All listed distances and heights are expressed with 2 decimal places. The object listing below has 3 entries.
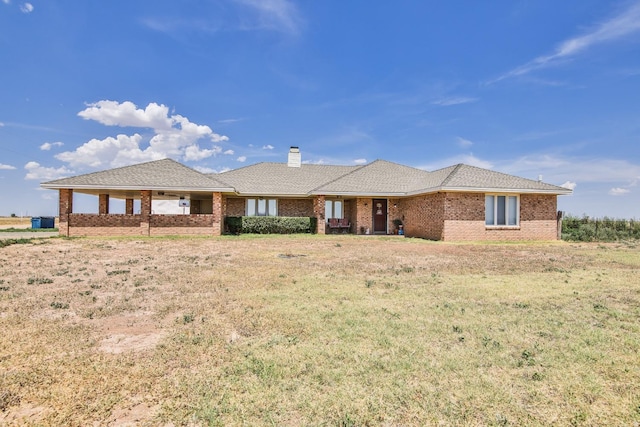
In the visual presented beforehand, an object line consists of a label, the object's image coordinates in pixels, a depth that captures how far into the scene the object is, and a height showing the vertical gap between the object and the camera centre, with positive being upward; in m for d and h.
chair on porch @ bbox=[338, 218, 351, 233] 23.66 -0.59
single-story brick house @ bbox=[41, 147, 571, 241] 18.80 +0.89
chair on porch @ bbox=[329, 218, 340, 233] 23.59 -0.59
